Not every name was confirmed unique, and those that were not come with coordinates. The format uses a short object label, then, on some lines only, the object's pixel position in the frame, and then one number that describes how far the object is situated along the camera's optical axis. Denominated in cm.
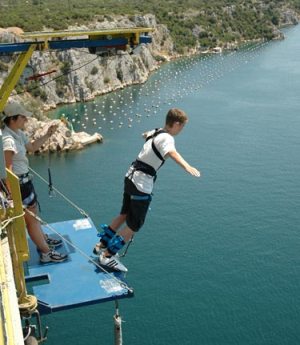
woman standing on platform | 686
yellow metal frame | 725
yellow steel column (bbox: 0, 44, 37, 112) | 704
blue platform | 668
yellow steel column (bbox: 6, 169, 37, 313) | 579
